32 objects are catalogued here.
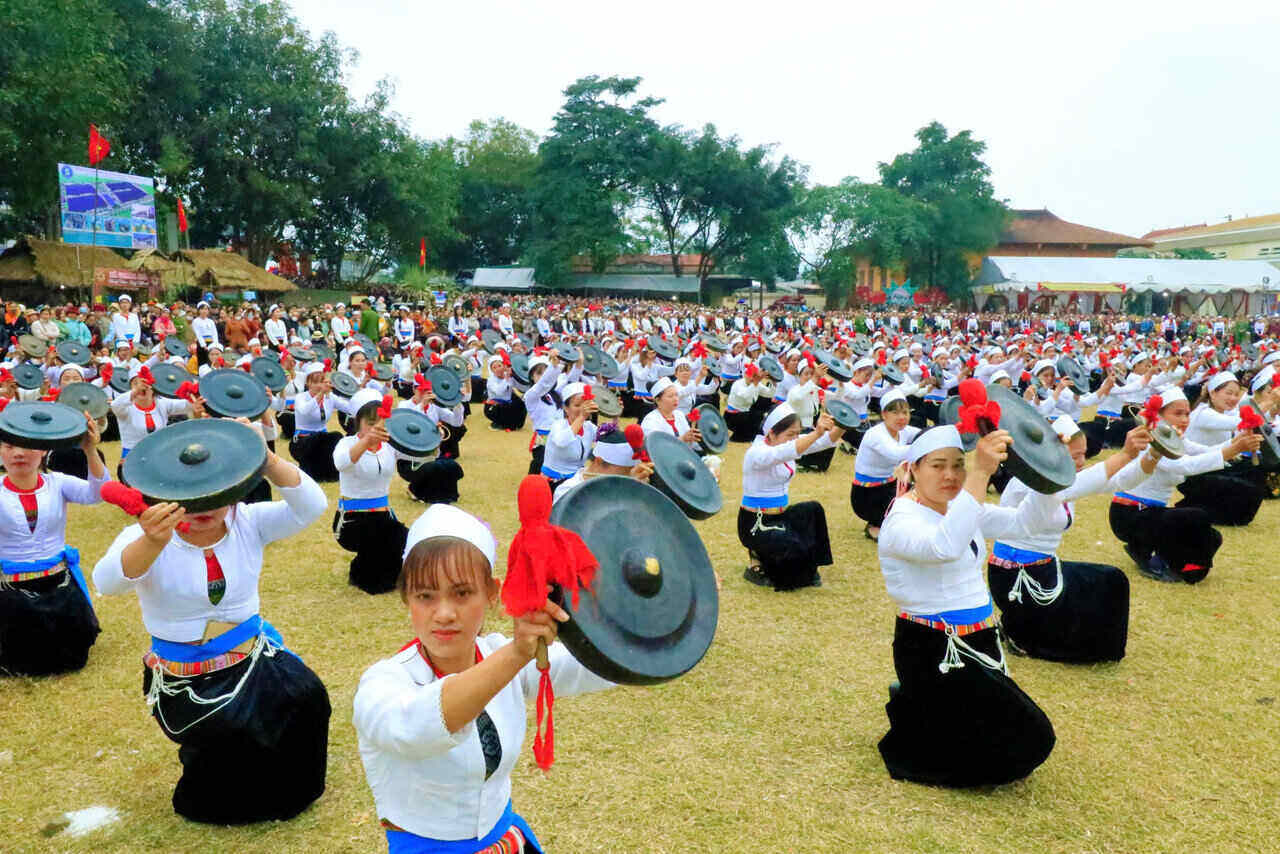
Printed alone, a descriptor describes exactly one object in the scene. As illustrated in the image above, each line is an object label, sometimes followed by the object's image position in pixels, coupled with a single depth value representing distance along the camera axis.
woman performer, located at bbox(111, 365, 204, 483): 8.99
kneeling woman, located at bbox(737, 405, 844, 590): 7.29
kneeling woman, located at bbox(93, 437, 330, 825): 3.60
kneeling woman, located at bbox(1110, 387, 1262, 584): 7.59
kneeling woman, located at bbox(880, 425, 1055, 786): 4.09
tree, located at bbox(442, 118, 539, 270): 67.44
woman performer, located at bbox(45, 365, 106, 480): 10.02
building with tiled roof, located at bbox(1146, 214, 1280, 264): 61.62
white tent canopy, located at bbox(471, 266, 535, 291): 58.41
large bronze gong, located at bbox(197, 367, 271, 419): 6.98
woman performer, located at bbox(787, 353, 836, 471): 10.61
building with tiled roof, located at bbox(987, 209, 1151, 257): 67.19
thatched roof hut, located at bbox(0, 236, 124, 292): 27.08
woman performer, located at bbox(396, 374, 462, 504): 10.37
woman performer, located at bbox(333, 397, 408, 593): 7.12
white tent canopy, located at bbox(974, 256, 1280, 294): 48.66
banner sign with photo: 25.95
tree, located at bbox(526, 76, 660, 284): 51.50
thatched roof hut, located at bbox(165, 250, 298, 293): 31.58
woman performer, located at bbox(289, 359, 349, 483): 10.77
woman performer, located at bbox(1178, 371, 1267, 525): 8.97
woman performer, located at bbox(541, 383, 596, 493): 7.83
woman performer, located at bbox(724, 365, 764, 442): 14.98
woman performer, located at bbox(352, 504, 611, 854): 2.20
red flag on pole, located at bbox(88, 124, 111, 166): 23.66
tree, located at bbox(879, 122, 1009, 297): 54.28
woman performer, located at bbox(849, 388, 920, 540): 8.58
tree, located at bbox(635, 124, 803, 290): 52.63
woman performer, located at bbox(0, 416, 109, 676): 5.19
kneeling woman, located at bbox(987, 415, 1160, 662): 5.66
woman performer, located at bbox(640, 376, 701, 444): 7.43
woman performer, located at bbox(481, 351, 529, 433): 15.57
